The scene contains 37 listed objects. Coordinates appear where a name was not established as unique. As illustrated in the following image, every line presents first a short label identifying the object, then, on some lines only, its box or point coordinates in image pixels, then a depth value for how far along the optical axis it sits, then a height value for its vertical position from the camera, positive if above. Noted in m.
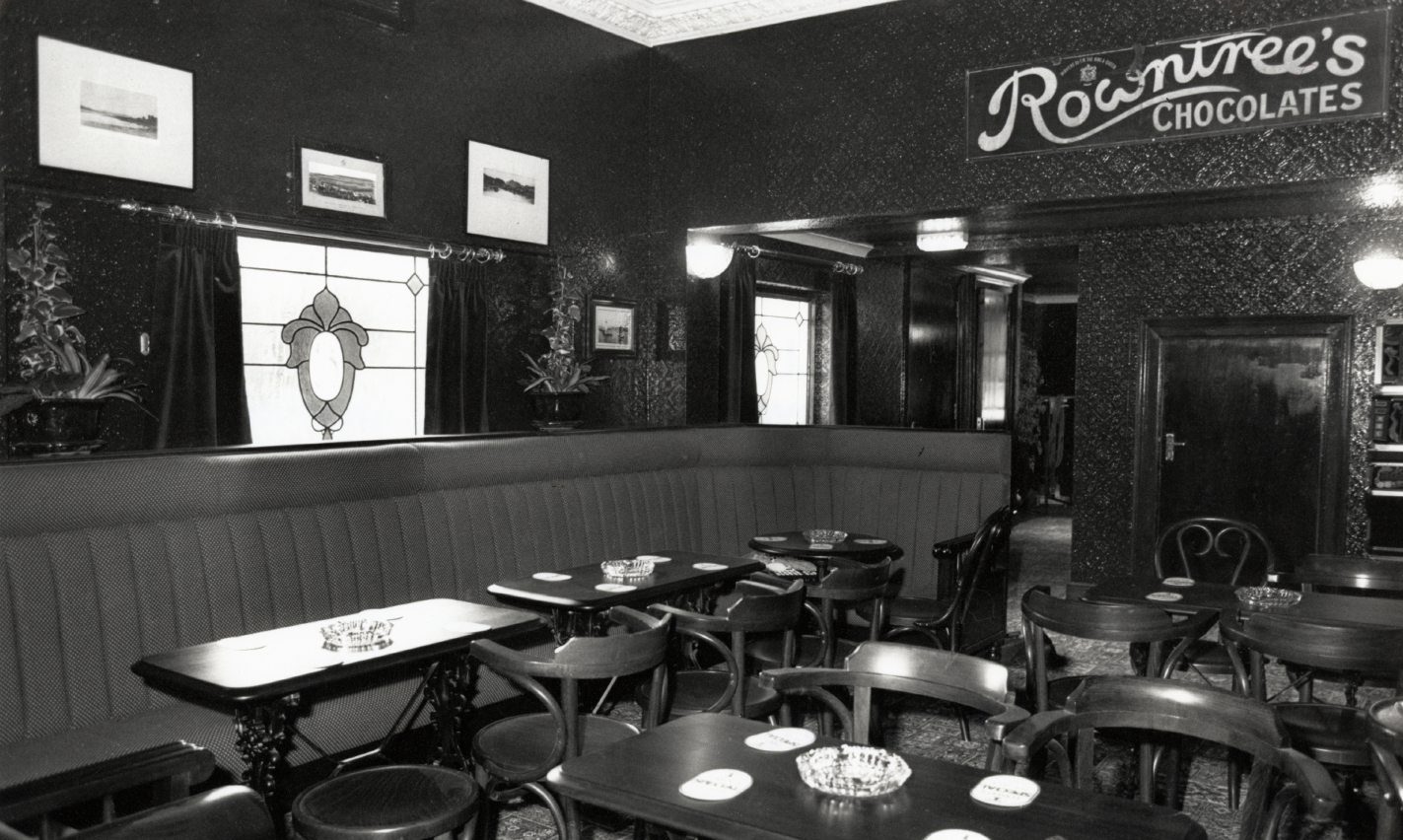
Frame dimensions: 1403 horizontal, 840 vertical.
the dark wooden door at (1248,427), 7.46 -0.19
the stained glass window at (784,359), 9.32 +0.31
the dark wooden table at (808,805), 1.77 -0.72
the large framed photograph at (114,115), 4.08 +1.06
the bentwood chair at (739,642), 3.22 -0.76
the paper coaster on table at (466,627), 3.20 -0.72
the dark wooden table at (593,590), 3.71 -0.72
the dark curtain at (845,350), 9.81 +0.41
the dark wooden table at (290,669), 2.68 -0.74
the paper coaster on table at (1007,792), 1.89 -0.71
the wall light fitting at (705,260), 7.14 +0.87
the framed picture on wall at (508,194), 5.86 +1.09
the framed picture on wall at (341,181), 4.97 +0.98
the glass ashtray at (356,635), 2.97 -0.70
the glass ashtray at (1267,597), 3.73 -0.70
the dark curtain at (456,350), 5.59 +0.20
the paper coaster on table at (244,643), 3.01 -0.74
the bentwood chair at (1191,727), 1.97 -0.68
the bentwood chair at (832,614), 3.90 -0.85
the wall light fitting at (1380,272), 6.93 +0.85
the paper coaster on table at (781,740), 2.17 -0.72
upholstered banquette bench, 3.37 -0.63
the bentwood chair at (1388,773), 2.17 -0.76
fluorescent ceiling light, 8.55 +1.22
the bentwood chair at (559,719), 2.65 -0.88
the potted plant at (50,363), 3.85 +0.07
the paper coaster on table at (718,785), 1.90 -0.71
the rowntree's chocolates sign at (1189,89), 4.73 +1.48
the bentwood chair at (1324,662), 2.91 -0.72
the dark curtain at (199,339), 4.43 +0.18
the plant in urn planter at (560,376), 5.98 +0.07
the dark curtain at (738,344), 7.79 +0.35
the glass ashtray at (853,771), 1.91 -0.68
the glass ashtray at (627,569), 4.06 -0.69
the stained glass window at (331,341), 5.00 +0.22
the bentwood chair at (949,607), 4.97 -1.02
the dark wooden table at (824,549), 4.97 -0.73
